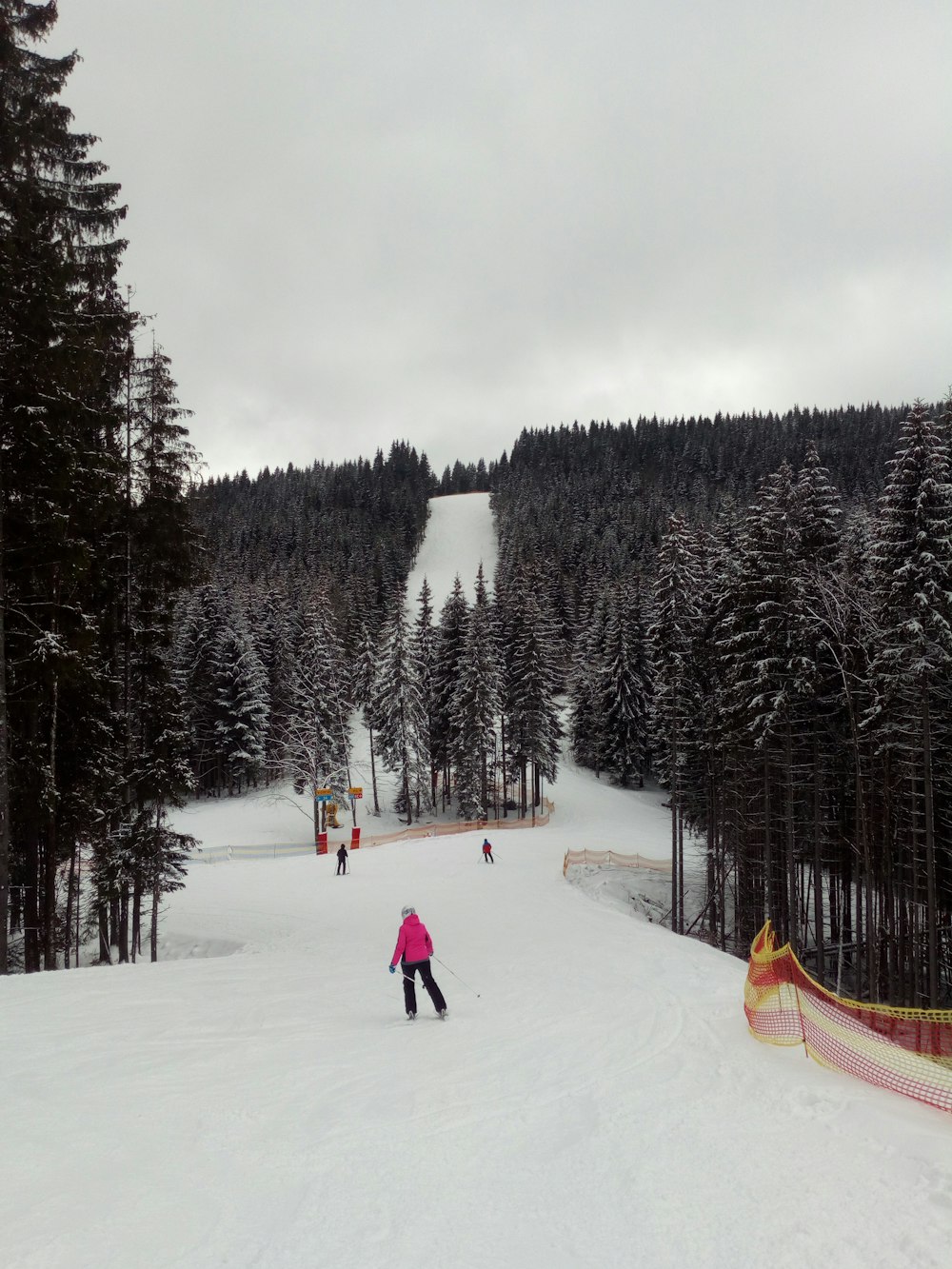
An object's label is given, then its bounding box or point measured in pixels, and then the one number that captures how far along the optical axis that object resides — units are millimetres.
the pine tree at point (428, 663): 53322
